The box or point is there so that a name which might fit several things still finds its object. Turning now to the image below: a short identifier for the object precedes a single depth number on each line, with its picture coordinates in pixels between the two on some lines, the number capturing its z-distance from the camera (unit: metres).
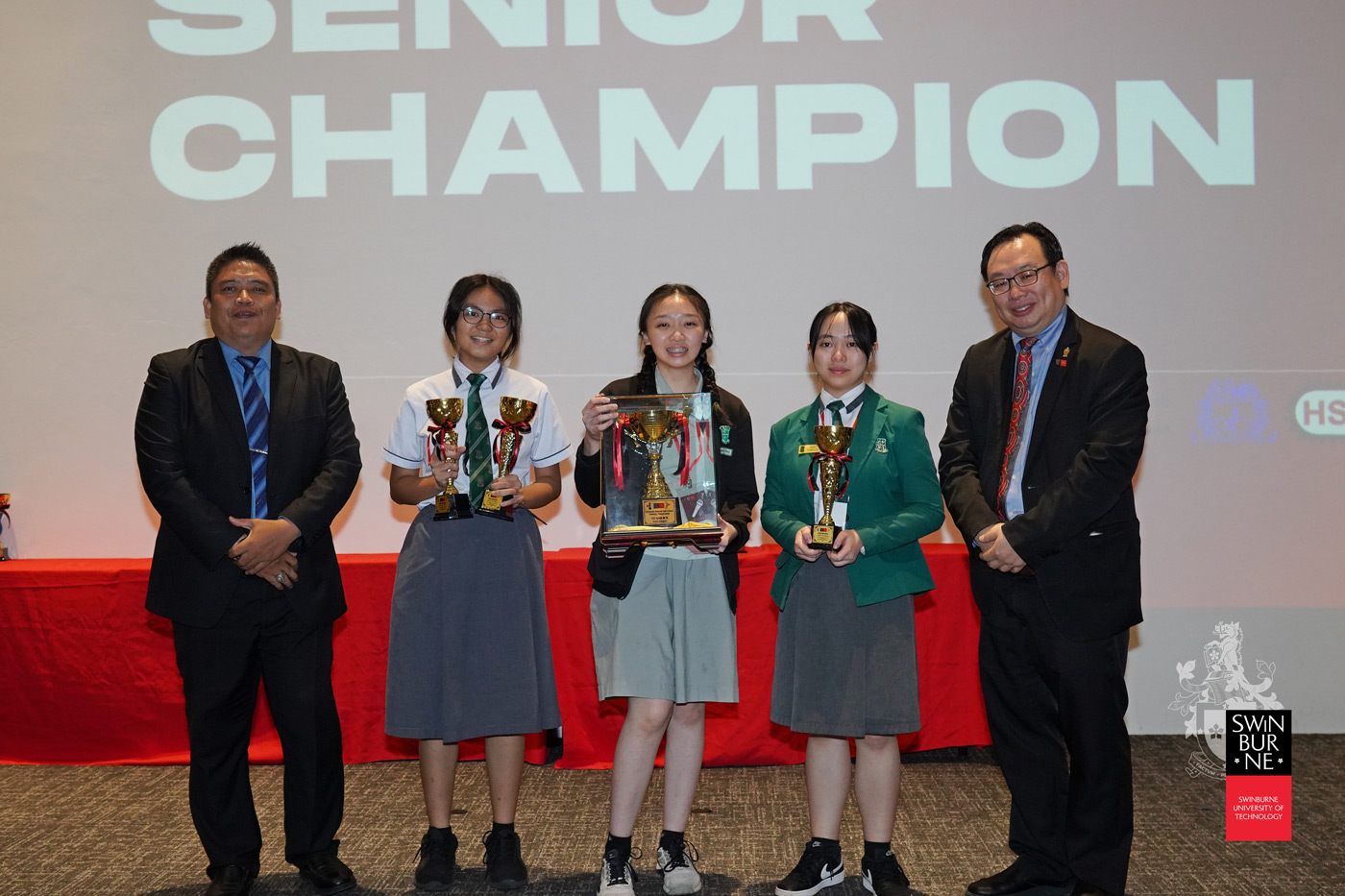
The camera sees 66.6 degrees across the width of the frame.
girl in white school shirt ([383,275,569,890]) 2.84
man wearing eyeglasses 2.60
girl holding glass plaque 2.70
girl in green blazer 2.67
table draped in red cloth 4.04
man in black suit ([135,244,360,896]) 2.73
